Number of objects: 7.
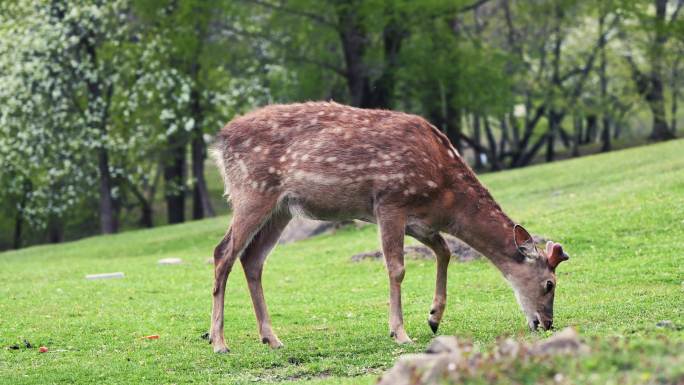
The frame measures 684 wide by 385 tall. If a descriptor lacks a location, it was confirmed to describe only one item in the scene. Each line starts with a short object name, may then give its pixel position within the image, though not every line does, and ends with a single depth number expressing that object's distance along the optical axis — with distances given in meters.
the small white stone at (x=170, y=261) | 43.96
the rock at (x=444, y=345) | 12.98
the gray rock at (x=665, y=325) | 16.53
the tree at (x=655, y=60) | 82.31
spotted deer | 20.69
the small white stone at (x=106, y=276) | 38.81
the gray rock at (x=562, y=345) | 12.50
